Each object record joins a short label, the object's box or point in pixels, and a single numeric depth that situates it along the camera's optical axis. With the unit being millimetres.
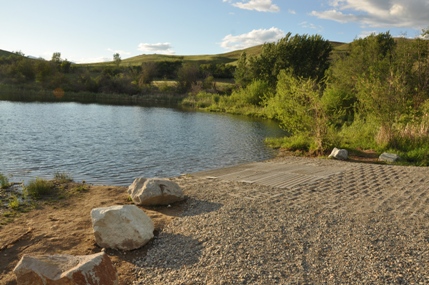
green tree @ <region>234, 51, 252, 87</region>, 67312
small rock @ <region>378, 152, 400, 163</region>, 18031
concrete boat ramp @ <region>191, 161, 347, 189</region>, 13062
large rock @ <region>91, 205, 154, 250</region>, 7324
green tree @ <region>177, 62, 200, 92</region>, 81688
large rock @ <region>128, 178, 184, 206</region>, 10211
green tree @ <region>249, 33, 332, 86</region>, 62969
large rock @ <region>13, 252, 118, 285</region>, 4984
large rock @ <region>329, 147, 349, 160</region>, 19005
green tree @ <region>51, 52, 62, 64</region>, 94731
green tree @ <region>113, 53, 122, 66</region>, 111125
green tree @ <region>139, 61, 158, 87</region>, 87375
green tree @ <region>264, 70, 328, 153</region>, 20875
